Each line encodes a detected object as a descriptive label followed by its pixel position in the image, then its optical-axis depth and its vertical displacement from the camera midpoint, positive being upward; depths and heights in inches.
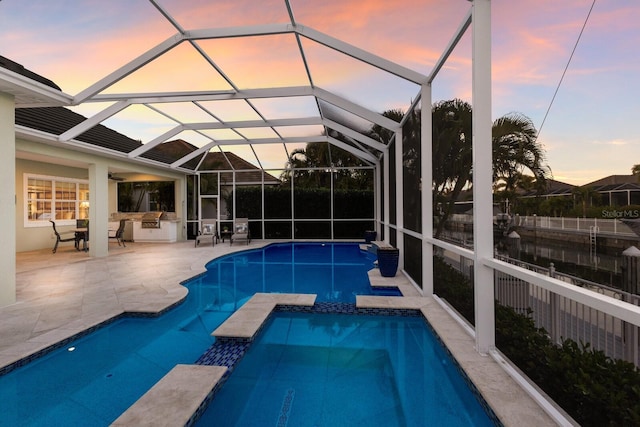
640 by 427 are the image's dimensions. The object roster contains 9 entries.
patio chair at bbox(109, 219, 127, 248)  477.2 -25.6
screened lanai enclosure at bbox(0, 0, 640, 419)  120.1 +92.8
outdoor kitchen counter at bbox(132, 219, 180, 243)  554.9 -33.8
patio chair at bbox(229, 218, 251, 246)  513.0 -29.9
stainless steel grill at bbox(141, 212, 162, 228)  556.4 -14.5
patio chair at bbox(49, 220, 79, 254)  412.2 -35.2
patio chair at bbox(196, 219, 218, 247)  503.9 -32.6
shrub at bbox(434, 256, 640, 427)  79.1 -48.3
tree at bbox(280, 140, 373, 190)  556.4 +67.1
